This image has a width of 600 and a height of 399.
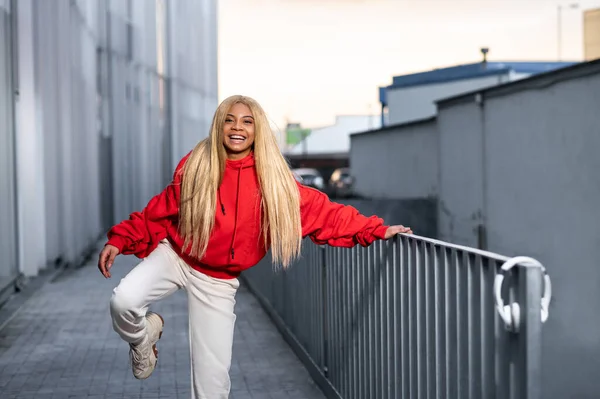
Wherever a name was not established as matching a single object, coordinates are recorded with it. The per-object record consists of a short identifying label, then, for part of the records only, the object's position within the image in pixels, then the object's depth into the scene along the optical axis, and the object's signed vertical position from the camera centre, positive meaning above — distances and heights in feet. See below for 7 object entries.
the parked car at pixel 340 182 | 155.59 -1.09
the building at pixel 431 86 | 121.60 +11.77
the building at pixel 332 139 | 367.86 +14.89
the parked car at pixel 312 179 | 170.40 -0.43
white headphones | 9.23 -1.27
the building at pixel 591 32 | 107.55 +16.47
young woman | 13.60 -0.77
